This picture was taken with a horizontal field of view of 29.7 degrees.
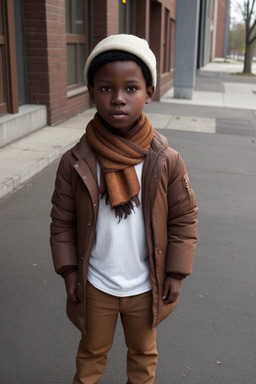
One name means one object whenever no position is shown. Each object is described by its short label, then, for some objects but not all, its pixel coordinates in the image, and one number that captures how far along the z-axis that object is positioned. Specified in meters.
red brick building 8.37
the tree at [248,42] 35.91
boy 1.82
